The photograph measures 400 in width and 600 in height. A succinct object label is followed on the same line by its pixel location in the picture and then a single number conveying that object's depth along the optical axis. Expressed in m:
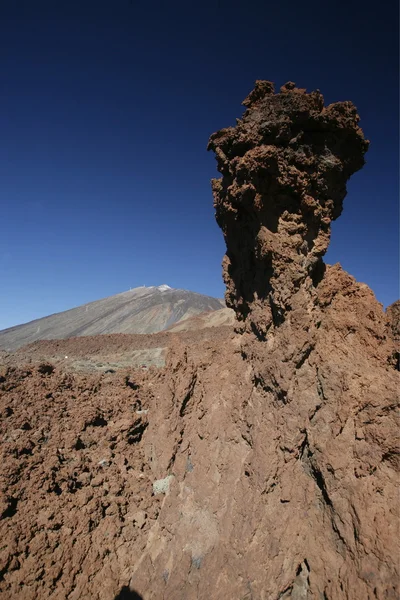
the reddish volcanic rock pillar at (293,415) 3.52
